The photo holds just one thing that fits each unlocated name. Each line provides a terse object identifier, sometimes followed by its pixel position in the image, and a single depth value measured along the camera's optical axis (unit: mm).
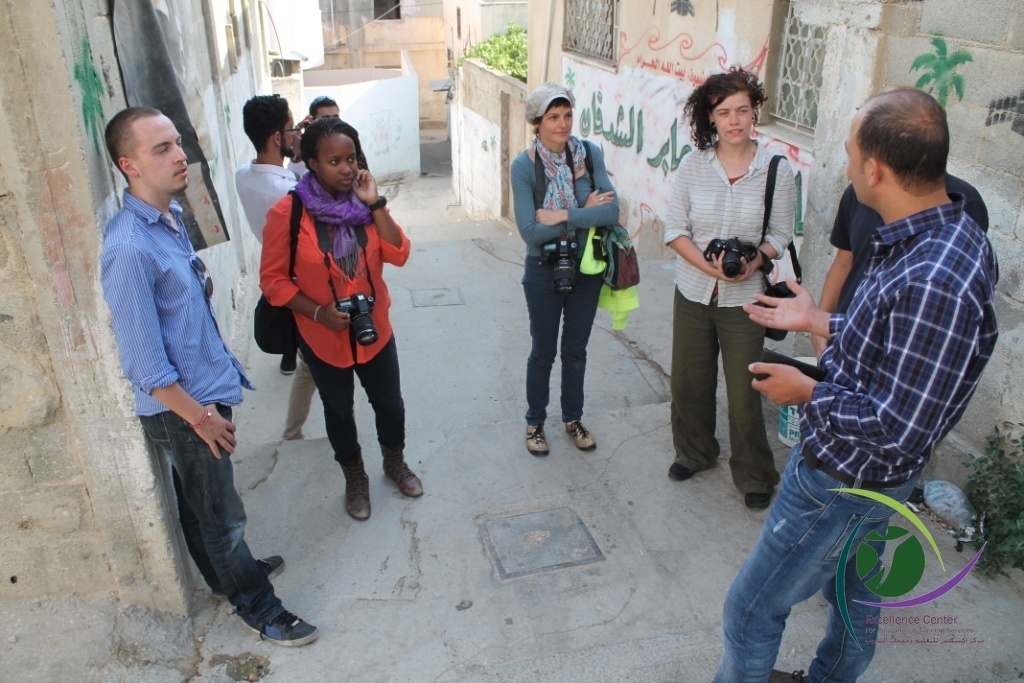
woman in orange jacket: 3170
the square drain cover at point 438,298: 7402
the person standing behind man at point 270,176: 4336
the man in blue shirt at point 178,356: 2340
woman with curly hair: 3285
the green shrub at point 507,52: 15305
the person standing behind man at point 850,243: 2637
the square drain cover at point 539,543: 3240
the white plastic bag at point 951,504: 3236
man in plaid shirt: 1794
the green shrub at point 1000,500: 2996
